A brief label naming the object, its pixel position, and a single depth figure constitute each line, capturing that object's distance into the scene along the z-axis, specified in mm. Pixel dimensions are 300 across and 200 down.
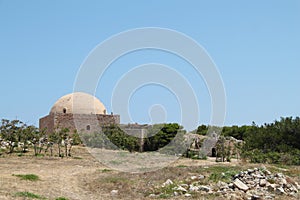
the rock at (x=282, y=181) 12633
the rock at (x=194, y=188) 11878
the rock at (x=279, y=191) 12049
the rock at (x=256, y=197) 11198
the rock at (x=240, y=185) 12045
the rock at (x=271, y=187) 12266
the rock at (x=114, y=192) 11805
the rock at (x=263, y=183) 12514
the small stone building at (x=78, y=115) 36625
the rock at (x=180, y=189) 11808
